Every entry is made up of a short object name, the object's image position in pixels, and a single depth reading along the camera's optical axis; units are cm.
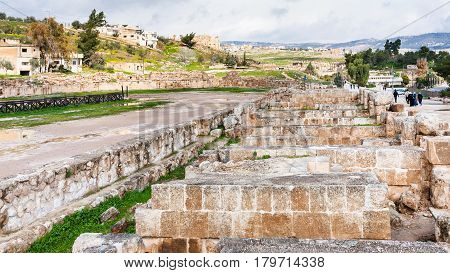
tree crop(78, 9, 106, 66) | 6475
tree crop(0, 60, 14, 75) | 5506
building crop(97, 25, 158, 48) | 10356
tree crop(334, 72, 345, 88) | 6941
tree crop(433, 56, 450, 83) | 5668
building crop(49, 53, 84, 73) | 5972
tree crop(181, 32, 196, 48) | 10800
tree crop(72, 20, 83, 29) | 10576
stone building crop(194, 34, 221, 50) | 13988
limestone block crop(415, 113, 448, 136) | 897
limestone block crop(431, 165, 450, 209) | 698
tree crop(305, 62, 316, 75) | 10500
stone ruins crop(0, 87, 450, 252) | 502
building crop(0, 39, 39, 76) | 5659
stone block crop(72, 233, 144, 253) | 452
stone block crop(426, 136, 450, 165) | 739
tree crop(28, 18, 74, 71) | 5803
